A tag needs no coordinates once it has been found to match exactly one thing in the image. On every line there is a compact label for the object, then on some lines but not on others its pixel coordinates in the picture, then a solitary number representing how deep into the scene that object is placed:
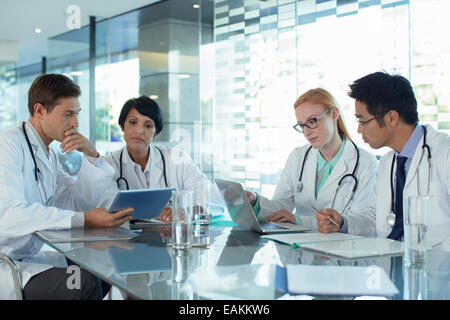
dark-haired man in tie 2.09
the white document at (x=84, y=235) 1.90
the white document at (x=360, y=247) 1.55
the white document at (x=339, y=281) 1.12
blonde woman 2.70
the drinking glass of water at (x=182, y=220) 1.67
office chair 1.87
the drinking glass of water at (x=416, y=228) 1.41
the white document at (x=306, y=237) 1.80
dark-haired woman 3.11
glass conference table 1.15
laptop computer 2.12
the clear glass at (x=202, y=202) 2.20
